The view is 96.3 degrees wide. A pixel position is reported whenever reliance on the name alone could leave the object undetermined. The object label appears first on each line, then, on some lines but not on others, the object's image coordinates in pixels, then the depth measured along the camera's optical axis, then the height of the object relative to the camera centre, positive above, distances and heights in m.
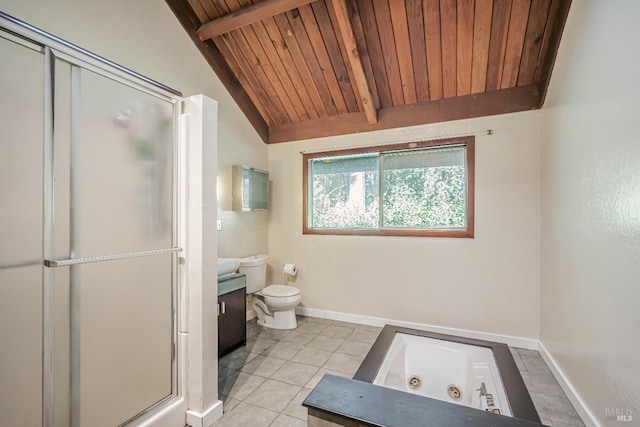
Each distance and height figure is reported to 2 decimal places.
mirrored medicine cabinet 3.16 +0.32
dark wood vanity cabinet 2.47 -0.88
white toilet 3.06 -0.88
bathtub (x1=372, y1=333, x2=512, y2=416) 2.02 -1.17
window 2.98 +0.29
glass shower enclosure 1.09 -0.11
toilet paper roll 3.48 -0.65
